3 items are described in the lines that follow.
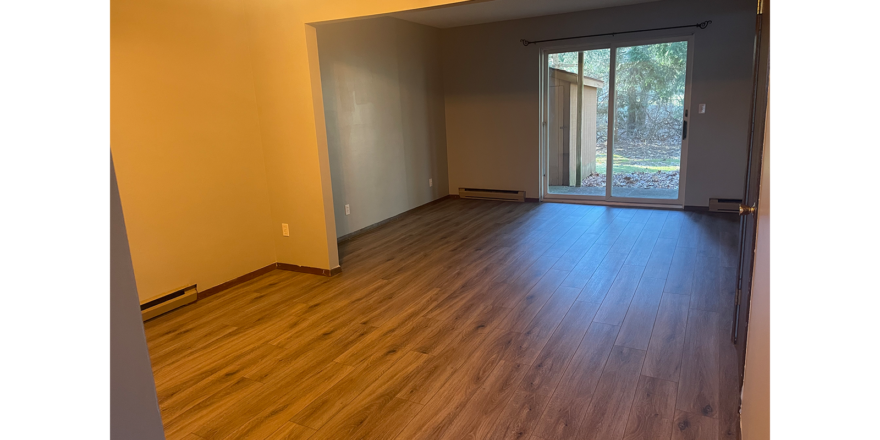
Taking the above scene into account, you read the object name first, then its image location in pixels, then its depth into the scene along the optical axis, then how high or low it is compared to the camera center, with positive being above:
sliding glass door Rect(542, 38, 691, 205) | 5.95 +0.05
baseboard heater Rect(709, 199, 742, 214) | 5.75 -0.99
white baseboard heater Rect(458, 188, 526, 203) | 7.08 -0.92
